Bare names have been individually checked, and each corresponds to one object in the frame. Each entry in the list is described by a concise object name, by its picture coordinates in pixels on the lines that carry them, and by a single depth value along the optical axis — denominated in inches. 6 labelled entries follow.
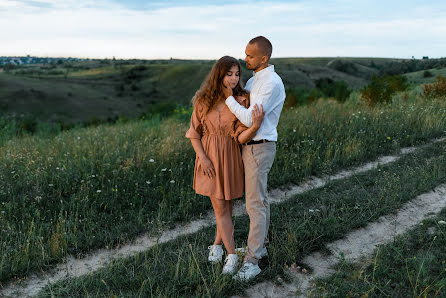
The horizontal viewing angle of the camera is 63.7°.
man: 119.3
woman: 123.8
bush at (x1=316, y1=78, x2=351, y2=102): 717.0
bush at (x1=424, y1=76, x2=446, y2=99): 487.3
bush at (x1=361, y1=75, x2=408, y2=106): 465.7
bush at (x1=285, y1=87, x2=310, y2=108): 658.0
